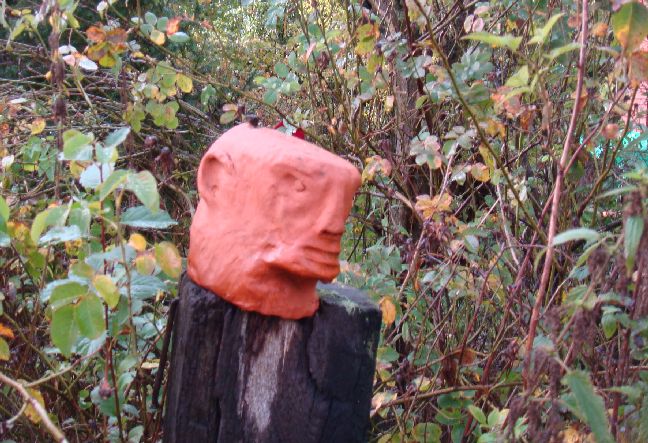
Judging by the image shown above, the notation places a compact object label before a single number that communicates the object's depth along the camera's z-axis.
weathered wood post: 1.81
